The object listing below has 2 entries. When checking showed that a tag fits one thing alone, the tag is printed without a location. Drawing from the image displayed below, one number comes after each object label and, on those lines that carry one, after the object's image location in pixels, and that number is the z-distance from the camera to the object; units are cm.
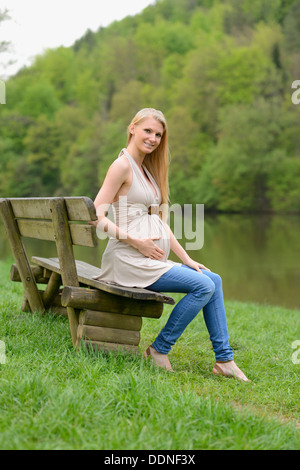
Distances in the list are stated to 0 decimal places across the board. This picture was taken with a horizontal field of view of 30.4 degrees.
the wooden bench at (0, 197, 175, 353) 333
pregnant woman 350
